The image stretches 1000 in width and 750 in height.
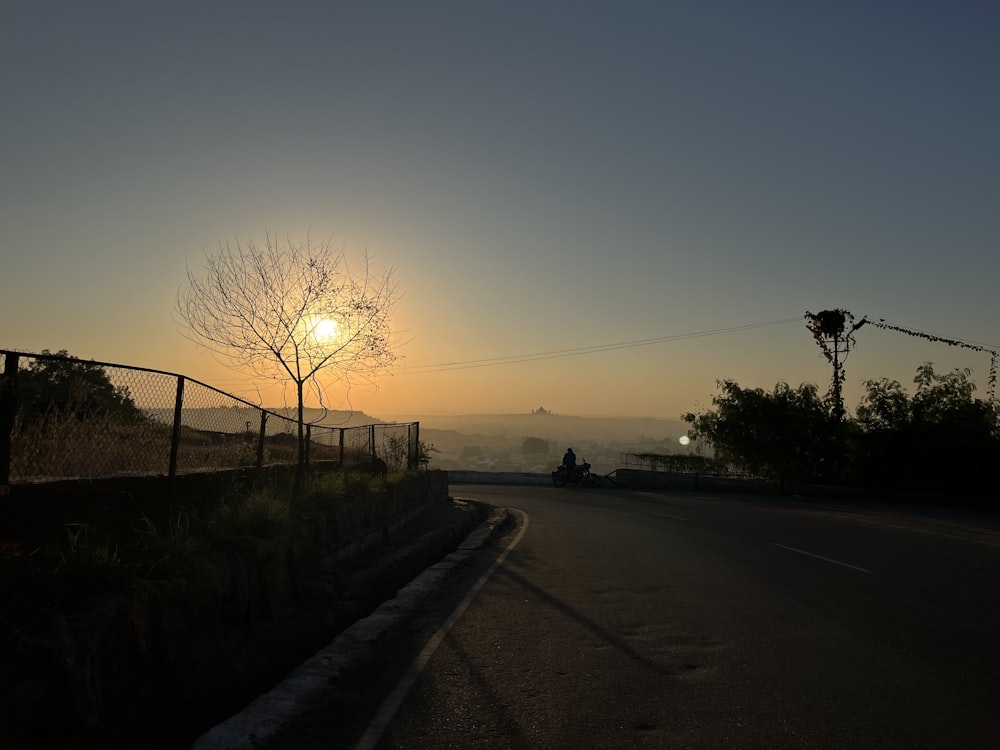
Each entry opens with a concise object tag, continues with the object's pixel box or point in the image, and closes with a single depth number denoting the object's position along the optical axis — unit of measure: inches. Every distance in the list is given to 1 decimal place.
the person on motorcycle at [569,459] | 1780.3
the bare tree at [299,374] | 594.9
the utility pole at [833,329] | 1786.4
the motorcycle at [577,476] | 1771.7
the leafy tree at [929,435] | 1348.4
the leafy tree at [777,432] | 1632.6
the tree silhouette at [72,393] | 344.2
